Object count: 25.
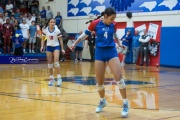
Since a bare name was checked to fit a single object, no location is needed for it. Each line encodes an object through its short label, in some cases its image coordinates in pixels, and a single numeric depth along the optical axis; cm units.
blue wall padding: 1920
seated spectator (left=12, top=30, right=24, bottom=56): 1997
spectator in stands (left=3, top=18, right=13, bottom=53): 2073
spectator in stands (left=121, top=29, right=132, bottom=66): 2144
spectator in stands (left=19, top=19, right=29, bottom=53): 2169
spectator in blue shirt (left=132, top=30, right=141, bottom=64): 2109
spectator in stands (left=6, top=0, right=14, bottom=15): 2497
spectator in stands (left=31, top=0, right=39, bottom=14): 2819
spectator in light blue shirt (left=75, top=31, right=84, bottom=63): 2470
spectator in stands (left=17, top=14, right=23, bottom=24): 2280
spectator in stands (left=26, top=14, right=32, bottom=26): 2352
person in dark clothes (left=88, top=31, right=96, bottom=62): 2331
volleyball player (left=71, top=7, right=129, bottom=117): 620
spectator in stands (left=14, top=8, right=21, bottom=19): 2375
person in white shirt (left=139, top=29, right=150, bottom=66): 2031
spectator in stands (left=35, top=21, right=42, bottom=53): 2322
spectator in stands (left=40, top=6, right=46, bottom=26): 2619
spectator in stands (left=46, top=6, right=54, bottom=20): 2694
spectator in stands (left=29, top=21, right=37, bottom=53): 2272
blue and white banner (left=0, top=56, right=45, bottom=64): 2019
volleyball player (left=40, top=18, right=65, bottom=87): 1020
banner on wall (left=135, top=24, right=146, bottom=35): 2131
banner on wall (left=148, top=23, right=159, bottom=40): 2056
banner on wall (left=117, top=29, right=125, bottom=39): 2272
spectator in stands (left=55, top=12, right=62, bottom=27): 2659
